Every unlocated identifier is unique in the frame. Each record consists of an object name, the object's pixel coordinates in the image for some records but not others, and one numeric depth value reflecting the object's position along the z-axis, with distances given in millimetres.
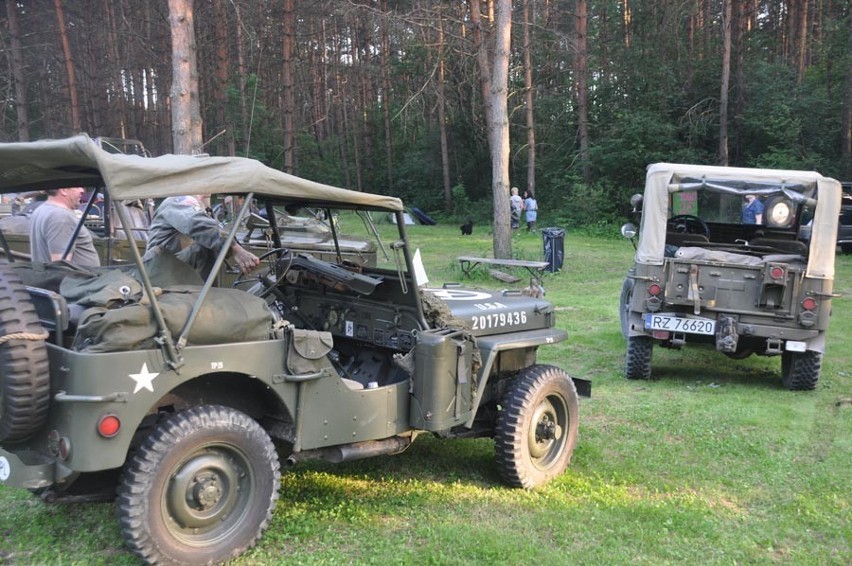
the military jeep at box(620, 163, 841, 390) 6926
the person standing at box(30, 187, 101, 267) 5402
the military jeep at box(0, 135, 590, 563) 2973
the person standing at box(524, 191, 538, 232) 25406
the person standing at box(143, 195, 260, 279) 4156
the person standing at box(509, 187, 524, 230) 24266
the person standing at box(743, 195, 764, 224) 8922
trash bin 15219
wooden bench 12844
